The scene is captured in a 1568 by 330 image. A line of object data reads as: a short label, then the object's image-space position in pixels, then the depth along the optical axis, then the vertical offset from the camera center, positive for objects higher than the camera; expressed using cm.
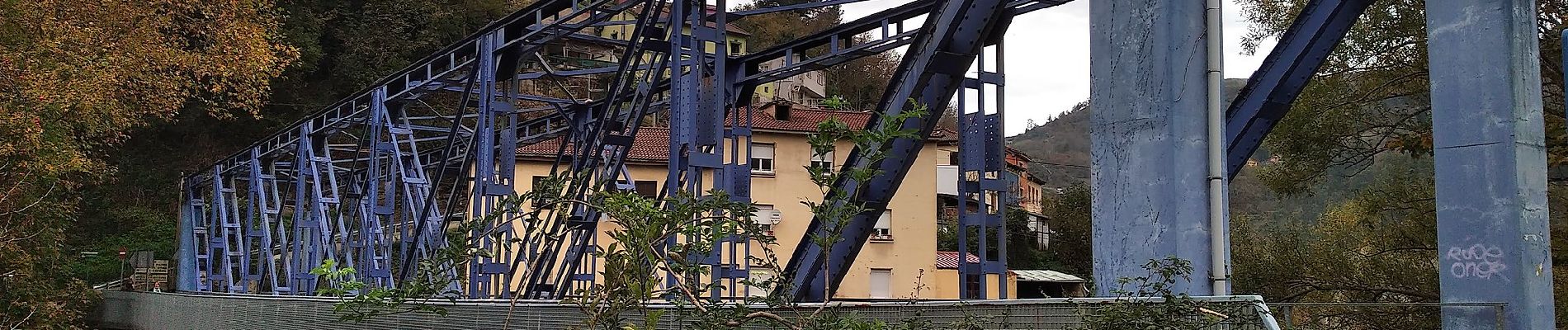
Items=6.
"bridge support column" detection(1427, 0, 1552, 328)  475 +26
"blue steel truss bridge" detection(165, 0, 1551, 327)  529 +86
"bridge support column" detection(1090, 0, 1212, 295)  509 +35
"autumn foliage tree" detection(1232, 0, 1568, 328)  1425 +92
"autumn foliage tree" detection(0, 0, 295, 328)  1664 +214
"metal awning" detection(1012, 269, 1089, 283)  3884 -115
